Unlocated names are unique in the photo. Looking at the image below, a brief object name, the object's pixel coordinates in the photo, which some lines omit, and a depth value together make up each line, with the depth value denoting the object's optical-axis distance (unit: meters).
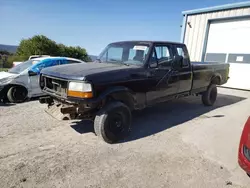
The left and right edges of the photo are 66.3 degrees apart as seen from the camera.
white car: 5.86
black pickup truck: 3.24
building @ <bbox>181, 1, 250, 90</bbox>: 9.30
